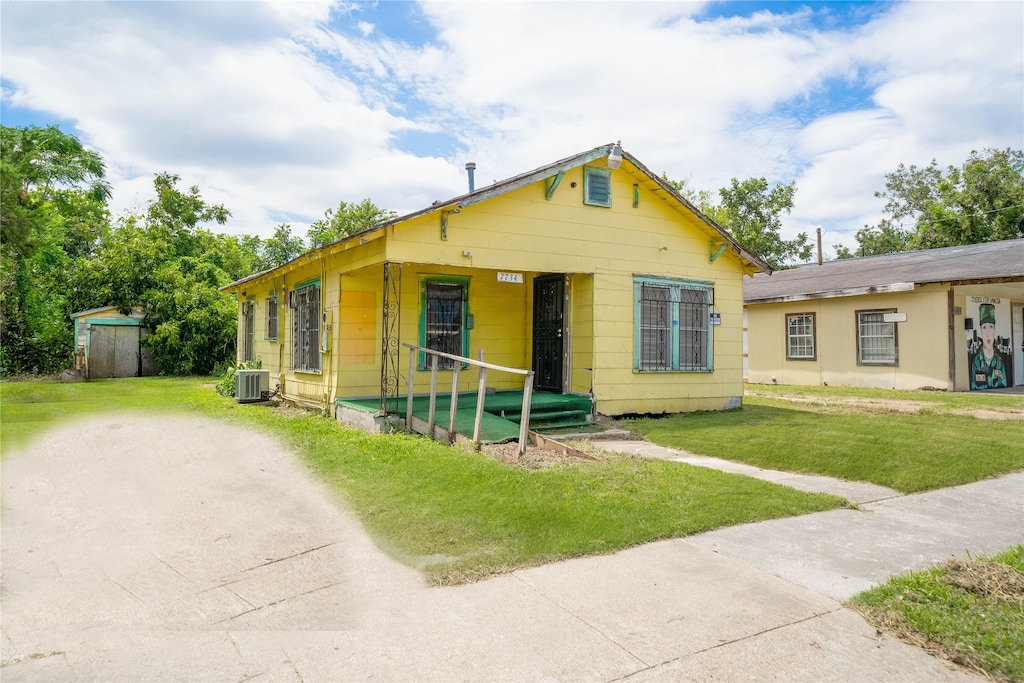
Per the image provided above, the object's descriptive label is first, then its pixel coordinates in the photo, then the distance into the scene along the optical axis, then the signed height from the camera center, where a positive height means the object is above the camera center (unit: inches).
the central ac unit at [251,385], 525.0 -29.1
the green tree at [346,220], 1456.7 +293.4
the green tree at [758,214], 1450.5 +306.9
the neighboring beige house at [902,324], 614.5 +26.8
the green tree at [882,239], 1549.0 +266.4
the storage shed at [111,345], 807.7 +5.1
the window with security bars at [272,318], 585.6 +28.2
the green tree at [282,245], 1573.6 +251.5
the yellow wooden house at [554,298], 410.3 +36.3
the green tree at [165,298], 840.3 +66.8
